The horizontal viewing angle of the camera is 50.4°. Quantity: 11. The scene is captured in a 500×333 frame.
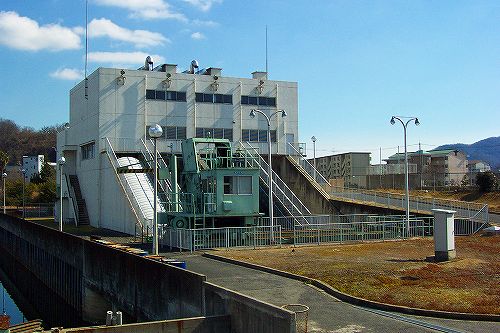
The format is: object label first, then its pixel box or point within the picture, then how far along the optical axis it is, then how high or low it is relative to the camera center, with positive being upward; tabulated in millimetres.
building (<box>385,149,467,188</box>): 89000 +5005
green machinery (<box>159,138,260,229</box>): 31562 -396
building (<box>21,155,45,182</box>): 126050 +6605
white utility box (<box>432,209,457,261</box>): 21297 -1948
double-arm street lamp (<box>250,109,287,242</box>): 29016 -607
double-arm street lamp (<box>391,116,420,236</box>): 32903 +442
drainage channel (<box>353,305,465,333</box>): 11719 -3136
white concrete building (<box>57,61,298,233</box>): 46656 +6948
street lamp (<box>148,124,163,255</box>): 21916 +355
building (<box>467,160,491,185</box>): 115369 +4959
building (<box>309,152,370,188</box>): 68938 +3222
